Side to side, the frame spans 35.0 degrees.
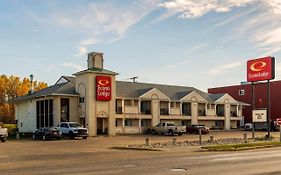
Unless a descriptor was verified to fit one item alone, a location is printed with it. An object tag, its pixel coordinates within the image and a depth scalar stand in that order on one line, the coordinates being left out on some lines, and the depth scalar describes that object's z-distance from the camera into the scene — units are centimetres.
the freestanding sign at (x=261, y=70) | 4388
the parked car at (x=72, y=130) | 4741
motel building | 5406
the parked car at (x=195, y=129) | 5936
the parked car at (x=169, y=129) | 5568
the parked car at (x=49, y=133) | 4581
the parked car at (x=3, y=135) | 4269
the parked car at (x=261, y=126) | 6956
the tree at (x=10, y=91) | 9019
